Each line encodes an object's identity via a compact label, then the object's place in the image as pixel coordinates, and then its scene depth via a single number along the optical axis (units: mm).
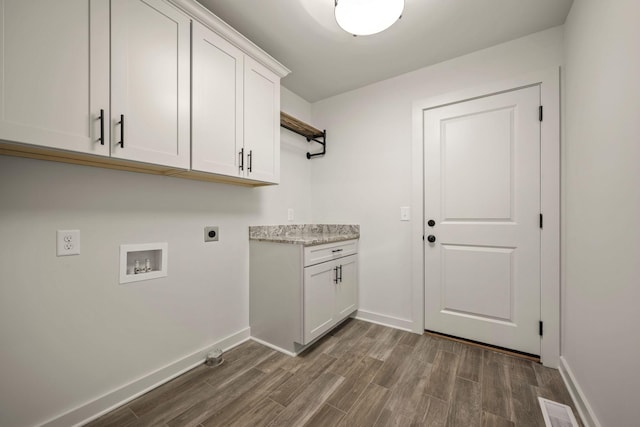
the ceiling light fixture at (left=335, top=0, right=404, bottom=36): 1318
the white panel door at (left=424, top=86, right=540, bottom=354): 1881
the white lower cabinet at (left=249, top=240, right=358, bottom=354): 1905
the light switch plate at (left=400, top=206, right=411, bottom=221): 2369
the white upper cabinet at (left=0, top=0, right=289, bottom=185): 970
